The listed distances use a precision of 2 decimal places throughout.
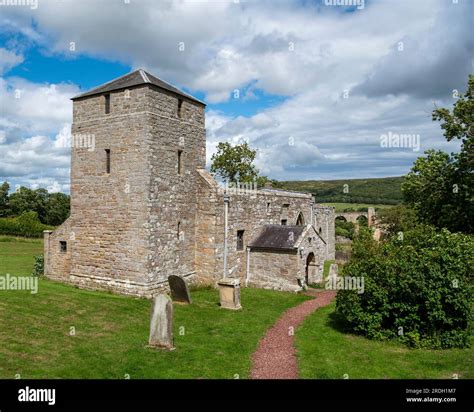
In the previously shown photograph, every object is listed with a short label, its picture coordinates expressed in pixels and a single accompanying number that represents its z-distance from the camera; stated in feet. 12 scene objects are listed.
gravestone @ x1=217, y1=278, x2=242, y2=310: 52.90
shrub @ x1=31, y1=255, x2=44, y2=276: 69.36
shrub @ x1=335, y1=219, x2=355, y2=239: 195.15
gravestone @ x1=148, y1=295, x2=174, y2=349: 35.60
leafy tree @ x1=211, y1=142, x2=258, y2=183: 140.87
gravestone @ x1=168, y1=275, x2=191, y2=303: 53.16
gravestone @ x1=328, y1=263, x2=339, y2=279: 75.66
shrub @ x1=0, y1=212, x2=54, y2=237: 141.18
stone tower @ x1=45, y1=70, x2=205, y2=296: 53.62
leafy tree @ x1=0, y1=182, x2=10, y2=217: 203.90
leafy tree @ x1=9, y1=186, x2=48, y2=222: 203.00
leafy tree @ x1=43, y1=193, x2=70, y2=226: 207.92
